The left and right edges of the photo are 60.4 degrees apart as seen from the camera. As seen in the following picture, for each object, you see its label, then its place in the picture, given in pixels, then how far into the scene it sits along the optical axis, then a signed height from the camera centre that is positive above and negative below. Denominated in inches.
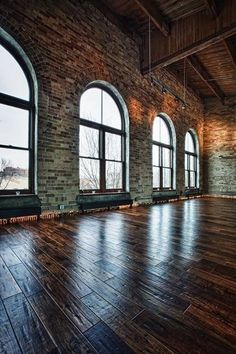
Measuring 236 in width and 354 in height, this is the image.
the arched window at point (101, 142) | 196.9 +42.3
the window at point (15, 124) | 143.7 +43.3
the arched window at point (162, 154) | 289.9 +41.9
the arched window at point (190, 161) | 371.6 +40.0
